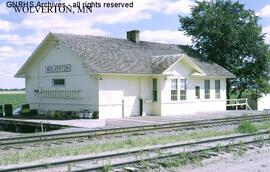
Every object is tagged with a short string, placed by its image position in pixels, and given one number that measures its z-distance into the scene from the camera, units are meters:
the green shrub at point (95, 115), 25.10
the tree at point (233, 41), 37.03
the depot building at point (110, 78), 25.84
